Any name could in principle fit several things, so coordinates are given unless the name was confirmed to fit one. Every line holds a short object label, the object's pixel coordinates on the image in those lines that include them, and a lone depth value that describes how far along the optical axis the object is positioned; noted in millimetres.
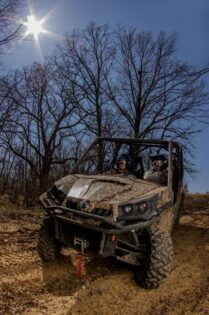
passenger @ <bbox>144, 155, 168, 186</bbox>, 7547
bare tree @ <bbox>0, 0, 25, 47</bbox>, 17406
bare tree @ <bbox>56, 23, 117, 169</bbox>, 25592
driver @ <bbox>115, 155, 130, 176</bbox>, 7879
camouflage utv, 5781
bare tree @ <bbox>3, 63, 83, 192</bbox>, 26406
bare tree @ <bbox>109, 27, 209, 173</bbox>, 25000
